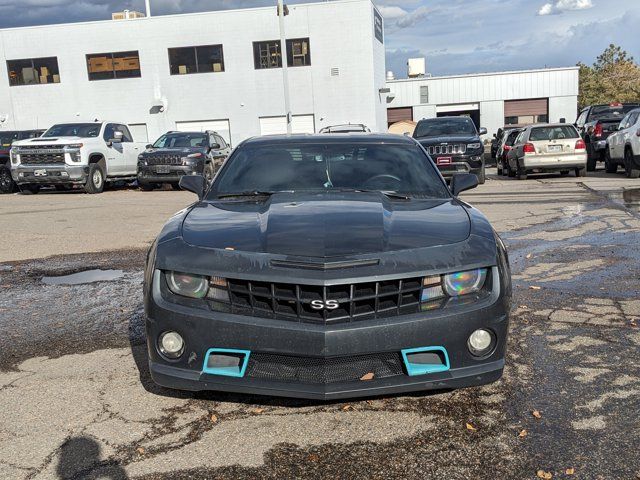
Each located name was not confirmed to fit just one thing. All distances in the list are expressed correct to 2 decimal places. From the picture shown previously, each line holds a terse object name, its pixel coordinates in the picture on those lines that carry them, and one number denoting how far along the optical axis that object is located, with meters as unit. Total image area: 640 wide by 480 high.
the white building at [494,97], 51.38
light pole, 29.08
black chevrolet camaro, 3.23
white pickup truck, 18.00
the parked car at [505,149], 21.77
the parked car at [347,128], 20.48
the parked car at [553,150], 18.50
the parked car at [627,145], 16.56
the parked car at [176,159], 18.31
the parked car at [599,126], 21.23
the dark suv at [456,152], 16.23
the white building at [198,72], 34.81
